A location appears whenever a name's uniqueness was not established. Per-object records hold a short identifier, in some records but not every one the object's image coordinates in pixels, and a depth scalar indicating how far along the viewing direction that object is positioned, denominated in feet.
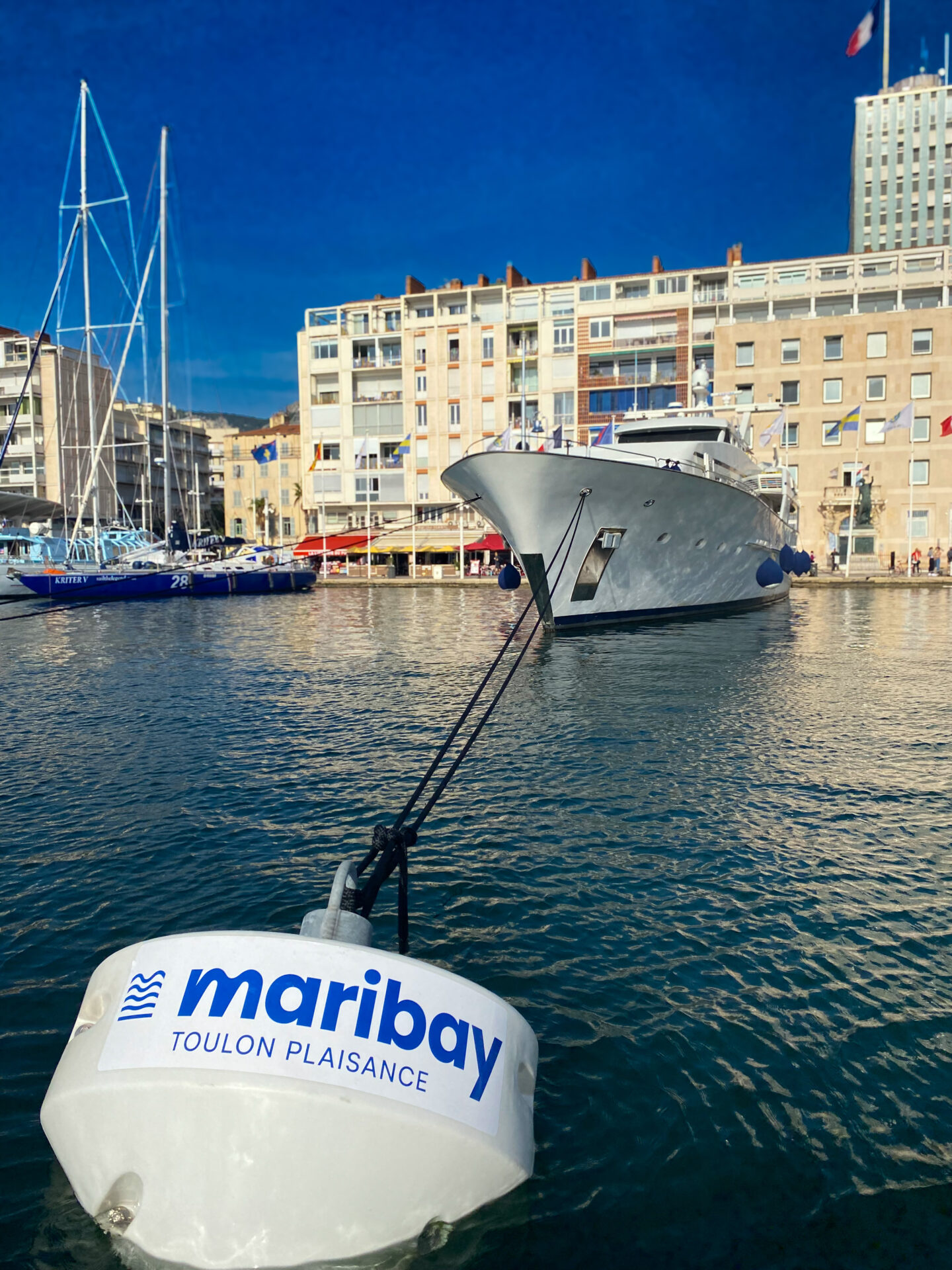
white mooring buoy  8.33
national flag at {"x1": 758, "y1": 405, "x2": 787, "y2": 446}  106.42
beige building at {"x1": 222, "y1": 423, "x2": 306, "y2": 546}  251.60
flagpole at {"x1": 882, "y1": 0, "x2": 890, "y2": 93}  361.34
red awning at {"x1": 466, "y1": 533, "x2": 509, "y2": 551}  189.47
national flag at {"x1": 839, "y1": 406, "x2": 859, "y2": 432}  128.16
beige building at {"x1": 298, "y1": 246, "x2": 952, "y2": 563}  176.55
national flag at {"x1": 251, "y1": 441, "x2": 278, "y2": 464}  143.02
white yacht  66.44
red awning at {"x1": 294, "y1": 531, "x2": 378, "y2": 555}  194.80
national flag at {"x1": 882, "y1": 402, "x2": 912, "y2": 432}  125.49
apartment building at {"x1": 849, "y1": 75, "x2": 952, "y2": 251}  364.99
